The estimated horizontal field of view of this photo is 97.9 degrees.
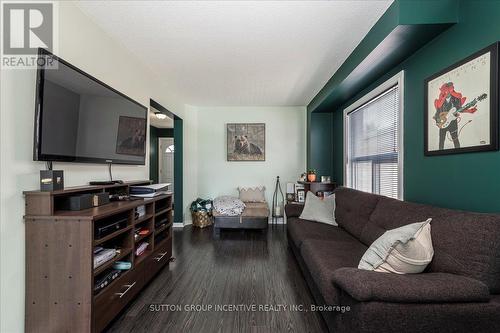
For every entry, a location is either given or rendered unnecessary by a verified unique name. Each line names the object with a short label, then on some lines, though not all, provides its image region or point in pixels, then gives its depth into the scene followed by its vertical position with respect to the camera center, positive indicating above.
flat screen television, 1.43 +0.40
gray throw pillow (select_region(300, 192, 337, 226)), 3.02 -0.61
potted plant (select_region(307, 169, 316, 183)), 4.12 -0.17
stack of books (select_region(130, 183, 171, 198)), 2.31 -0.26
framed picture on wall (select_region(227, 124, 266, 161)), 4.91 +0.59
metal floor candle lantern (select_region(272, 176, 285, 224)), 4.82 -0.77
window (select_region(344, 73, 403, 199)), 2.44 +0.36
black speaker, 1.54 -0.26
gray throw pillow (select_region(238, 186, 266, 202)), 4.75 -0.61
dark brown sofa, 1.06 -0.62
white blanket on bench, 3.97 -0.74
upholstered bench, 3.94 -0.98
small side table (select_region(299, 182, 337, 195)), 4.01 -0.37
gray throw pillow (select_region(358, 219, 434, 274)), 1.31 -0.52
